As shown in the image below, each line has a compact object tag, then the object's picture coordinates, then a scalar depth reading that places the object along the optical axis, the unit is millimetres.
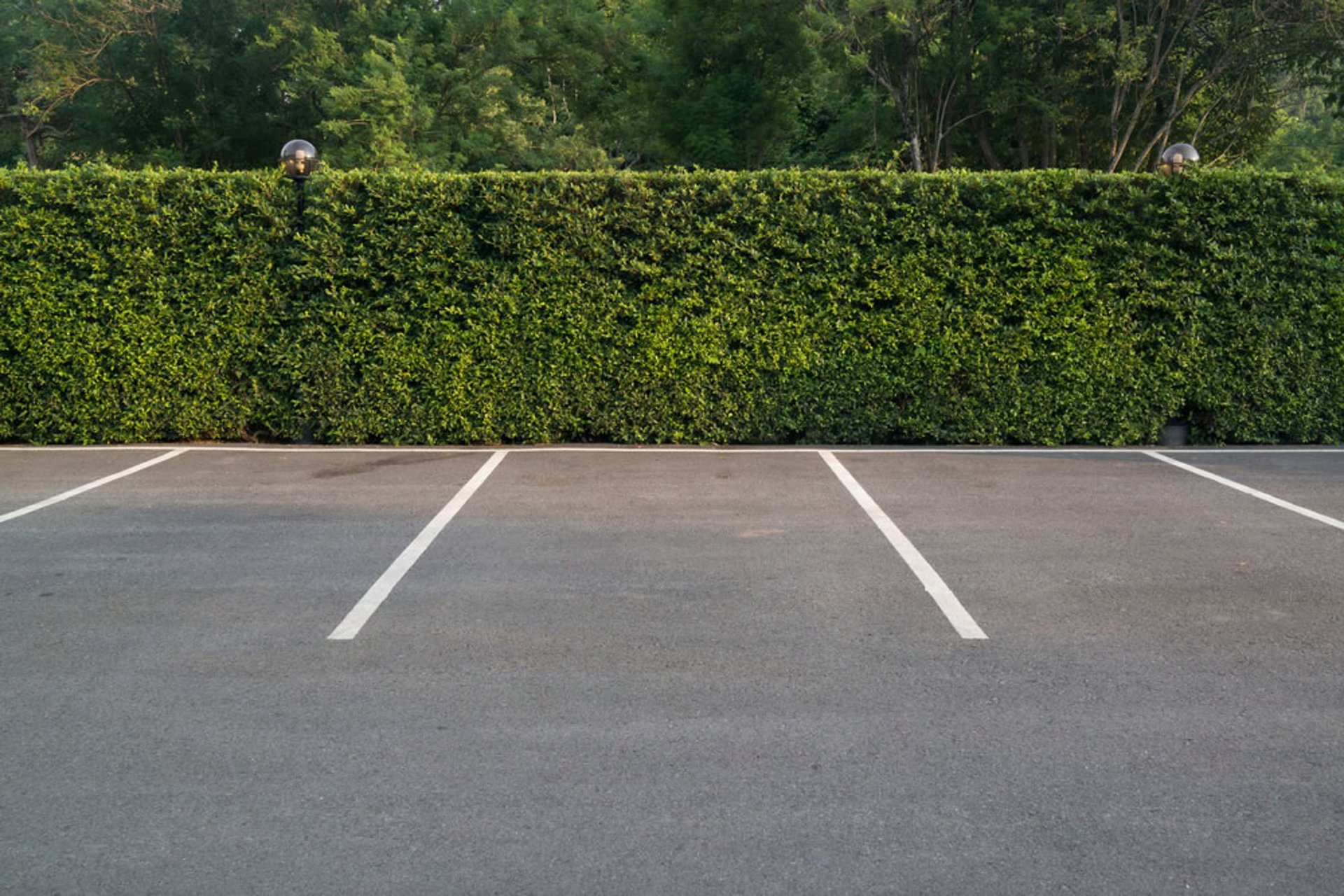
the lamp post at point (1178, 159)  12297
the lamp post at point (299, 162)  11961
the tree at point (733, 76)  27688
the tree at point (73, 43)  28766
